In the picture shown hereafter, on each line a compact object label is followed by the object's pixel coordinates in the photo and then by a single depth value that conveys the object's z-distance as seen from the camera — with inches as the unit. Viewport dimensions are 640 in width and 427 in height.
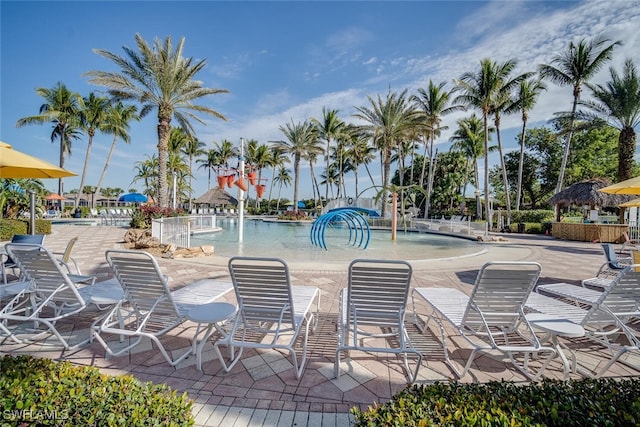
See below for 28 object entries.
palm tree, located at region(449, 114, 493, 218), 1312.7
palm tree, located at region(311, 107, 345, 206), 1419.8
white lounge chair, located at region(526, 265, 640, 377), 117.0
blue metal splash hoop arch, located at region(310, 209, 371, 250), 559.0
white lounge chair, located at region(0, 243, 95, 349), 130.0
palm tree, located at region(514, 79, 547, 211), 977.5
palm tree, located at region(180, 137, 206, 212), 1818.4
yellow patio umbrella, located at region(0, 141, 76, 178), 166.7
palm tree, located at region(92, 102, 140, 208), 1309.1
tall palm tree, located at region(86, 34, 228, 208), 629.0
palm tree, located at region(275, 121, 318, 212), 1425.9
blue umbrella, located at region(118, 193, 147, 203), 1233.6
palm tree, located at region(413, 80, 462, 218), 1128.8
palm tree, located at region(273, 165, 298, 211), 2446.9
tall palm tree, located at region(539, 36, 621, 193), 784.9
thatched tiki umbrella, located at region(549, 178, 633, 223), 757.9
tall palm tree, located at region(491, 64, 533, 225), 896.3
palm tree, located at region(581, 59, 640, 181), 652.7
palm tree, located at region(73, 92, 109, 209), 1247.5
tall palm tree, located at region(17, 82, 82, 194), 1194.6
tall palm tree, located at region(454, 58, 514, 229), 893.8
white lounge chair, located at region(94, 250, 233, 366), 117.6
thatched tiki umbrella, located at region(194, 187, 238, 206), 1874.4
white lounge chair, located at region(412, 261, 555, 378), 110.4
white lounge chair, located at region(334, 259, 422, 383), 111.4
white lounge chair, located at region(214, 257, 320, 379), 111.3
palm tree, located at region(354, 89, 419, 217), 984.9
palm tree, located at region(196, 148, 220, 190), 2213.3
